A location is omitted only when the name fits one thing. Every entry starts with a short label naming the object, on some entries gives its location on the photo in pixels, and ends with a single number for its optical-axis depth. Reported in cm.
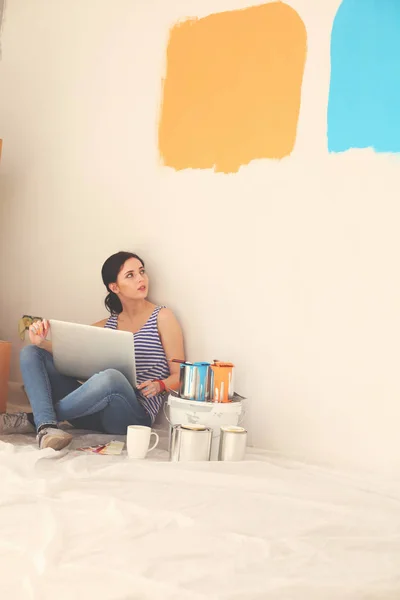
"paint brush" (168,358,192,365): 246
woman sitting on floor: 247
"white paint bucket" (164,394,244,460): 241
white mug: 228
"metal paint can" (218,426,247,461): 228
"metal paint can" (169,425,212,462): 226
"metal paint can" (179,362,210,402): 243
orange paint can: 244
